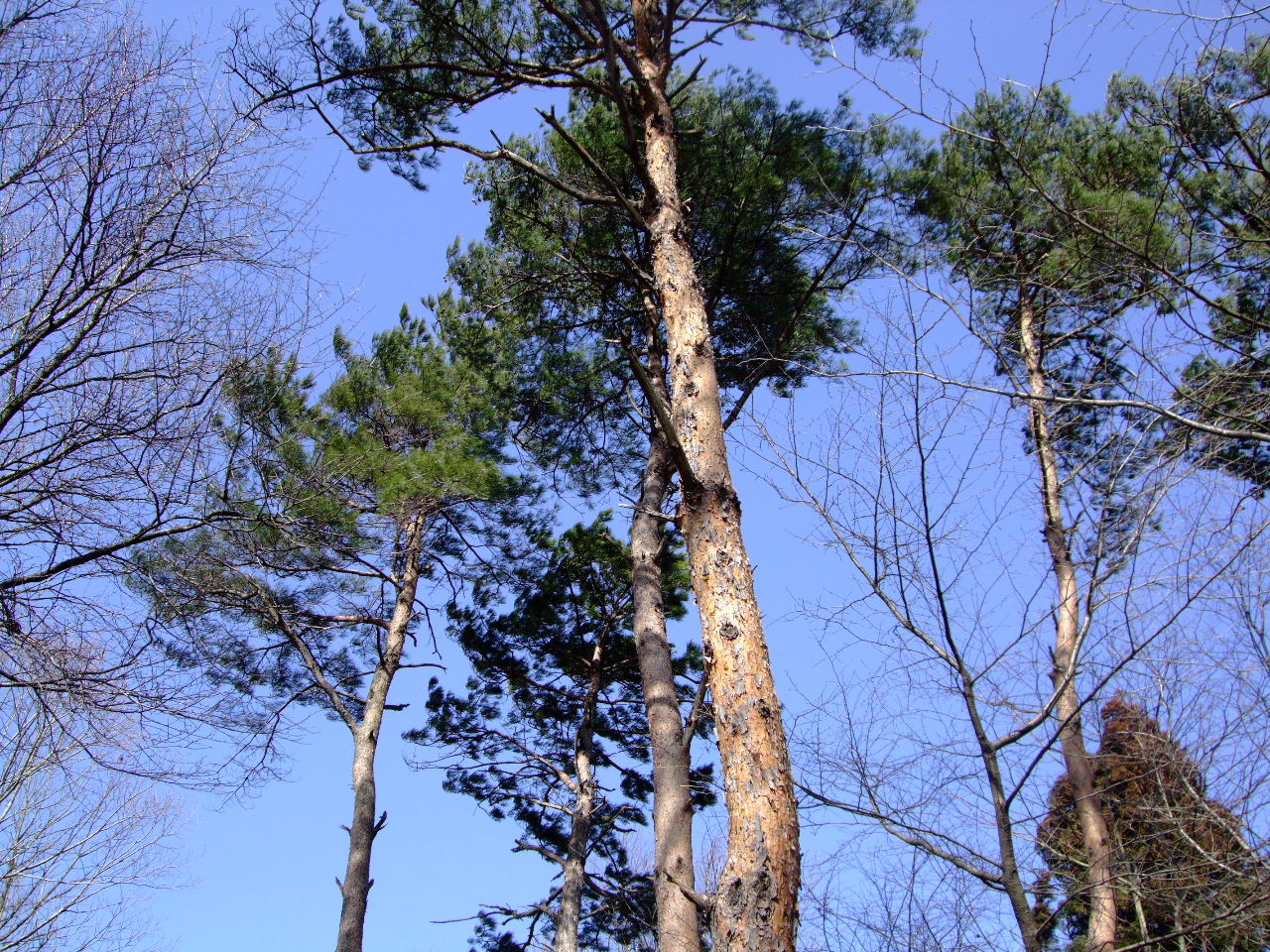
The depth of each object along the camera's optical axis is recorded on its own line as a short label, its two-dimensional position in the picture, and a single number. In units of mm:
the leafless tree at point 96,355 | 3672
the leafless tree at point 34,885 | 8750
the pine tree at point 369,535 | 7949
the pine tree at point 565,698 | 8742
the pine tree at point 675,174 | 3262
